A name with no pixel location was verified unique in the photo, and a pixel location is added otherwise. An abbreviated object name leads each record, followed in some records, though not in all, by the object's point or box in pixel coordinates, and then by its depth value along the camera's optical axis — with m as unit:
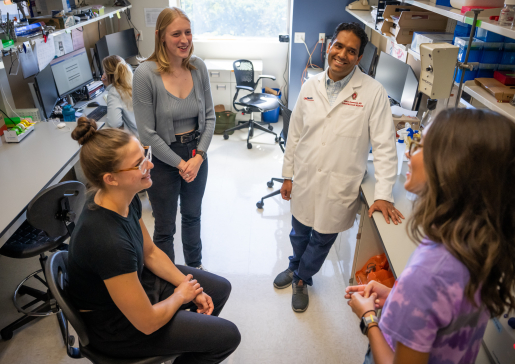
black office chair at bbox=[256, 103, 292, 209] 2.72
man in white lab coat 1.67
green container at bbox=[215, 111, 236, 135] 4.38
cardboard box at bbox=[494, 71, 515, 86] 1.54
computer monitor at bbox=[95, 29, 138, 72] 3.59
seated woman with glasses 1.17
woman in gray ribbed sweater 1.77
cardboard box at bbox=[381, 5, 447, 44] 2.17
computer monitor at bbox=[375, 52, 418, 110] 2.45
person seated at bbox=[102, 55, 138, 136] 2.70
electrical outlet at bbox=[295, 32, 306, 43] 4.20
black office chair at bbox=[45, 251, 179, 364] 1.19
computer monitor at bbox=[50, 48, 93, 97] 2.94
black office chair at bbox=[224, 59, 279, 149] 3.90
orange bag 1.82
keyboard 2.95
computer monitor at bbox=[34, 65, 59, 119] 2.65
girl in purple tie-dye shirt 0.74
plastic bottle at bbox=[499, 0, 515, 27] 1.30
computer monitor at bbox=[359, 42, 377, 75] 3.30
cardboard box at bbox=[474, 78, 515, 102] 1.45
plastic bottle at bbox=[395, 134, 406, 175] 2.01
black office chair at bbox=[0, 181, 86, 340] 1.70
